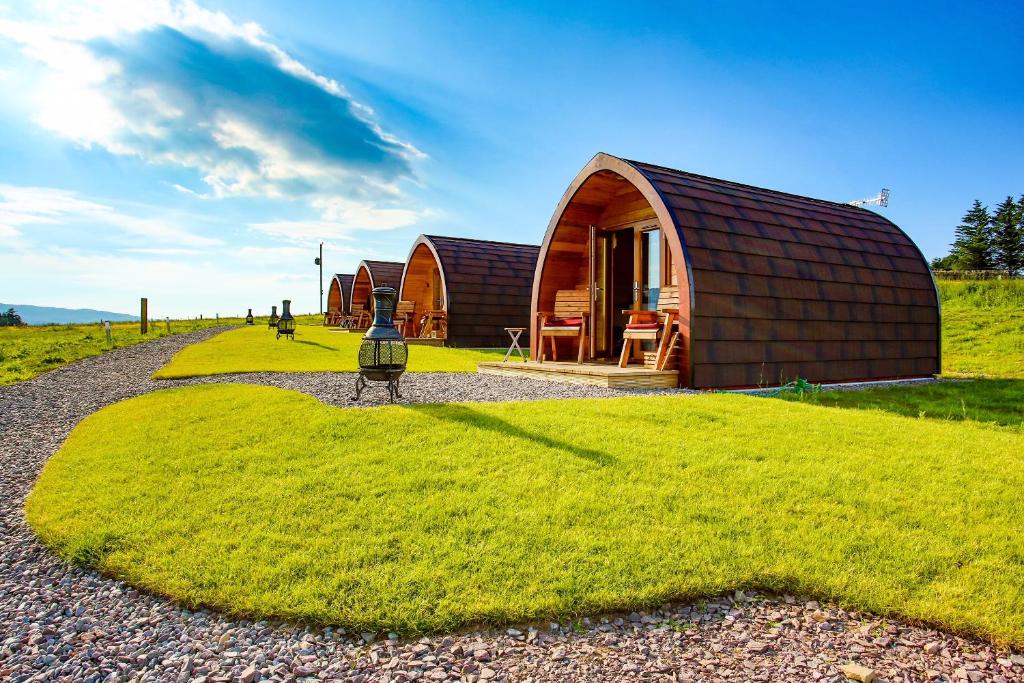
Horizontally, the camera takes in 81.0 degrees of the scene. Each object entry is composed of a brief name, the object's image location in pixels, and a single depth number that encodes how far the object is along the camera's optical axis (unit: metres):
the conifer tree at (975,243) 45.28
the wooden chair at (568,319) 11.57
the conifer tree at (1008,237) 44.25
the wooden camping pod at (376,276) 28.23
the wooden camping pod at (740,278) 9.29
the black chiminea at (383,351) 7.30
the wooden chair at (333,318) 35.22
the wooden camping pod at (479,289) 19.84
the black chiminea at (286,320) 20.73
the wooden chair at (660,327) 9.35
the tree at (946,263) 48.85
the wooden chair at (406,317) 22.50
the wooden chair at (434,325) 20.09
